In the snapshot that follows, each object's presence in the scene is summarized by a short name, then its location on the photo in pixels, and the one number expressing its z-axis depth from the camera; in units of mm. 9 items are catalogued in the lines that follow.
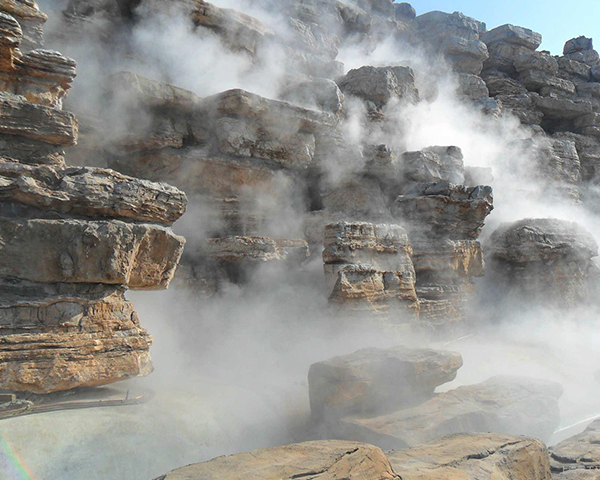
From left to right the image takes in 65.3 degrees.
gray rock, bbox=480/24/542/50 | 15289
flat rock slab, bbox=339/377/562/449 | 3544
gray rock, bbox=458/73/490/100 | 13586
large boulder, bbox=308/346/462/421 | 3863
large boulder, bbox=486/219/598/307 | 8781
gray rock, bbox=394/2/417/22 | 16266
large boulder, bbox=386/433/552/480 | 2471
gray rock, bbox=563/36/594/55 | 17094
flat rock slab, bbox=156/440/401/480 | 2133
